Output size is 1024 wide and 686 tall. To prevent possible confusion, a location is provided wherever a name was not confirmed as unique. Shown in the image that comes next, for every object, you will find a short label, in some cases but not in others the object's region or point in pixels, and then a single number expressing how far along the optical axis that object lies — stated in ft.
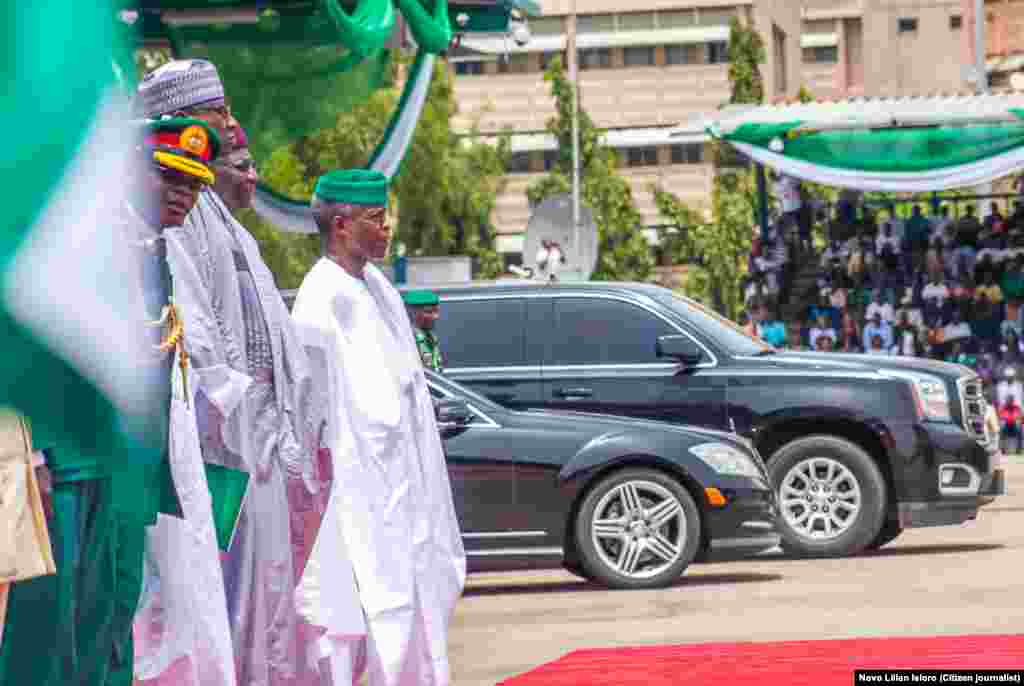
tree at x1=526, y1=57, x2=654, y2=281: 240.32
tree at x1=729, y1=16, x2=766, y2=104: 261.03
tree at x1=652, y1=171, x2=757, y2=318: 239.71
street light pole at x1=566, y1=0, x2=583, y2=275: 215.51
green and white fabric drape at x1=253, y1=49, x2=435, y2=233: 81.76
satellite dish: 127.75
